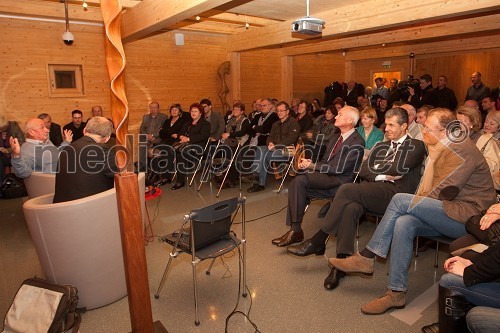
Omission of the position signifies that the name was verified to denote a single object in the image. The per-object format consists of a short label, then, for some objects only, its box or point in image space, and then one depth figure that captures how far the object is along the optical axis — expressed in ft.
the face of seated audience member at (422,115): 14.29
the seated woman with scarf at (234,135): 18.74
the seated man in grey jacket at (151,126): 21.90
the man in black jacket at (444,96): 24.20
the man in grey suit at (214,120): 20.68
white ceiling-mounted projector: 13.91
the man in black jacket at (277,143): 17.37
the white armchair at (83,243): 7.61
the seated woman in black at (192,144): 19.11
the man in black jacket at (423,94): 24.67
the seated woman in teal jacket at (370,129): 13.35
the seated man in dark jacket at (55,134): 20.70
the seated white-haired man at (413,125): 13.84
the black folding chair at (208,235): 7.36
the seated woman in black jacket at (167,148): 19.80
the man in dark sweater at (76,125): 21.38
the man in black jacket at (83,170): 8.42
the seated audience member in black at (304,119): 20.95
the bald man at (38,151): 11.82
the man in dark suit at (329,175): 10.91
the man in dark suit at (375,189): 9.20
